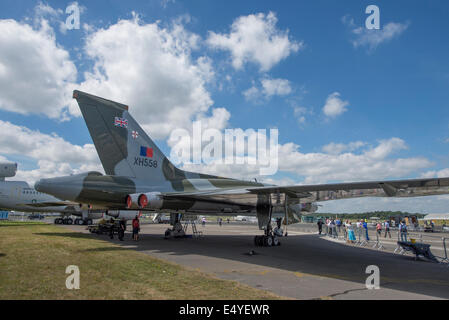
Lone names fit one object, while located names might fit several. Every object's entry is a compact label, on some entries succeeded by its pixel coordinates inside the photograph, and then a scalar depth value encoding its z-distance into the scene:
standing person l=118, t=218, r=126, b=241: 14.44
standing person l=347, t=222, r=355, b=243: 17.59
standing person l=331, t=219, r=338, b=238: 21.92
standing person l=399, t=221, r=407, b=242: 15.65
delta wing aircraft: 10.12
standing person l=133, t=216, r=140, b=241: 14.64
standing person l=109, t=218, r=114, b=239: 15.38
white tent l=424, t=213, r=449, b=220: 67.51
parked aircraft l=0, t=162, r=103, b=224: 27.28
